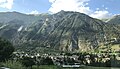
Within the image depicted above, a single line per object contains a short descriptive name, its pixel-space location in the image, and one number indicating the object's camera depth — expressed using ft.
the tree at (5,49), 110.42
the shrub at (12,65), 54.01
